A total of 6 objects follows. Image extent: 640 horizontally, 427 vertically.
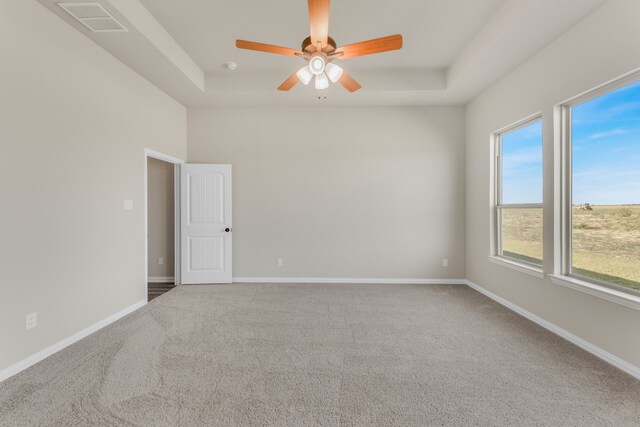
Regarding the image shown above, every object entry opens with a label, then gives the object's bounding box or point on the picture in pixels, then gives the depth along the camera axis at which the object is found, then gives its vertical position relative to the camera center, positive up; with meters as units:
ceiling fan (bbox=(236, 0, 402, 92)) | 2.05 +1.24
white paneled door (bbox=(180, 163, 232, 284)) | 4.68 -0.22
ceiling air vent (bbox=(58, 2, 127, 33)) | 2.36 +1.63
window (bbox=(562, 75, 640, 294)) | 2.34 +0.21
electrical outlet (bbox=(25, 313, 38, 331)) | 2.29 -0.88
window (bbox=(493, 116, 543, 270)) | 3.30 +0.22
